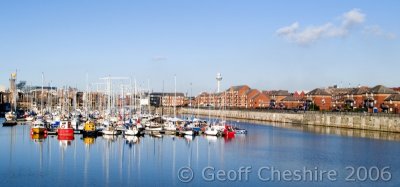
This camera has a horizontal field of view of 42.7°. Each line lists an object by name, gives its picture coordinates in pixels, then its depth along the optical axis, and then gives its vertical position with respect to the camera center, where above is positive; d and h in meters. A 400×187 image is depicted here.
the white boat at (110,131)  63.91 -3.85
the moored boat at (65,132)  60.12 -3.74
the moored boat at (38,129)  64.28 -3.61
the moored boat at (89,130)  62.91 -3.68
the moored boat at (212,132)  67.00 -4.16
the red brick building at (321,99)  127.69 +0.30
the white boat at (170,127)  70.19 -3.70
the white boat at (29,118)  93.19 -3.27
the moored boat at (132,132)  63.53 -3.95
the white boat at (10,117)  90.74 -2.98
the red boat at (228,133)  67.19 -4.34
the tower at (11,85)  190.48 +5.87
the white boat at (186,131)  66.03 -4.05
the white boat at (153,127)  70.38 -3.78
